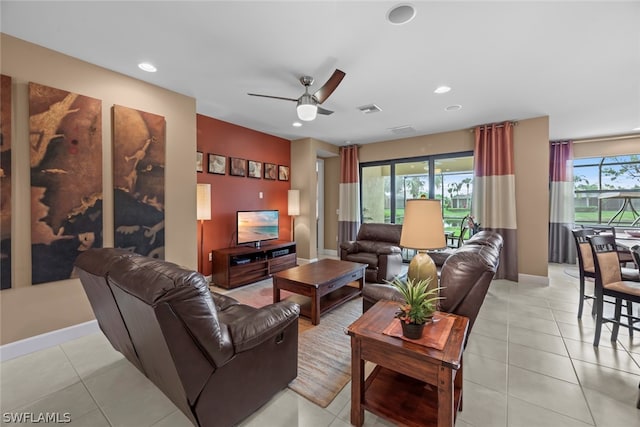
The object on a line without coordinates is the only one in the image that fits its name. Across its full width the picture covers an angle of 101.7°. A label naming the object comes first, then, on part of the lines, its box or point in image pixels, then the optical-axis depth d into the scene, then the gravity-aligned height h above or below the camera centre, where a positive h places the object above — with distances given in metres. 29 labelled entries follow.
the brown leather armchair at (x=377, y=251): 4.09 -0.66
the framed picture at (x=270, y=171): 5.39 +0.86
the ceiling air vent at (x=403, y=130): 4.97 +1.62
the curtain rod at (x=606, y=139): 5.32 +1.56
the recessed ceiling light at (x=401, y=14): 1.91 +1.51
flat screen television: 4.53 -0.26
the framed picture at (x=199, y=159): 4.19 +0.84
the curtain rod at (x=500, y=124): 4.50 +1.53
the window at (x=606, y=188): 5.41 +0.51
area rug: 1.89 -1.27
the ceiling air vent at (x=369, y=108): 3.86 +1.57
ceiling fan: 2.59 +1.22
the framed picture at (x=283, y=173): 5.73 +0.87
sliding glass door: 5.33 +0.61
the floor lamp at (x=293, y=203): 5.61 +0.19
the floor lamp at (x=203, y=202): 3.99 +0.15
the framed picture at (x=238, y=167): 4.72 +0.83
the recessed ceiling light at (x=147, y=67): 2.73 +1.55
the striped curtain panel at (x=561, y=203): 5.77 +0.20
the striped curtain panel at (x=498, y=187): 4.48 +0.44
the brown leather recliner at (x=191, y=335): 1.21 -0.70
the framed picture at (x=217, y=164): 4.38 +0.82
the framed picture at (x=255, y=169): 5.06 +0.84
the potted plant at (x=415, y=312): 1.40 -0.55
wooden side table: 1.26 -0.84
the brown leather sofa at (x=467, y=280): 1.70 -0.45
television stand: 4.06 -0.86
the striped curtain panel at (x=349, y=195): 6.32 +0.41
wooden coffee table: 2.88 -0.84
